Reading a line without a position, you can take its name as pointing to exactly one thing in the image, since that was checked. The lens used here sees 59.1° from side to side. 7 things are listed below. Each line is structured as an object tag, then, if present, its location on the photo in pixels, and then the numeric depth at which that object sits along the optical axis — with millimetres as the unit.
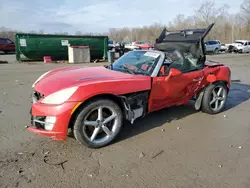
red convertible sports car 2984
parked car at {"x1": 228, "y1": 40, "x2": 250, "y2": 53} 28788
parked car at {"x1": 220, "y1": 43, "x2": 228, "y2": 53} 30581
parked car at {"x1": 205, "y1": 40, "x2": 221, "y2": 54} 27625
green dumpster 15766
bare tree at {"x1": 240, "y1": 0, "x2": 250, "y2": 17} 46869
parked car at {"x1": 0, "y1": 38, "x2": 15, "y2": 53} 23702
